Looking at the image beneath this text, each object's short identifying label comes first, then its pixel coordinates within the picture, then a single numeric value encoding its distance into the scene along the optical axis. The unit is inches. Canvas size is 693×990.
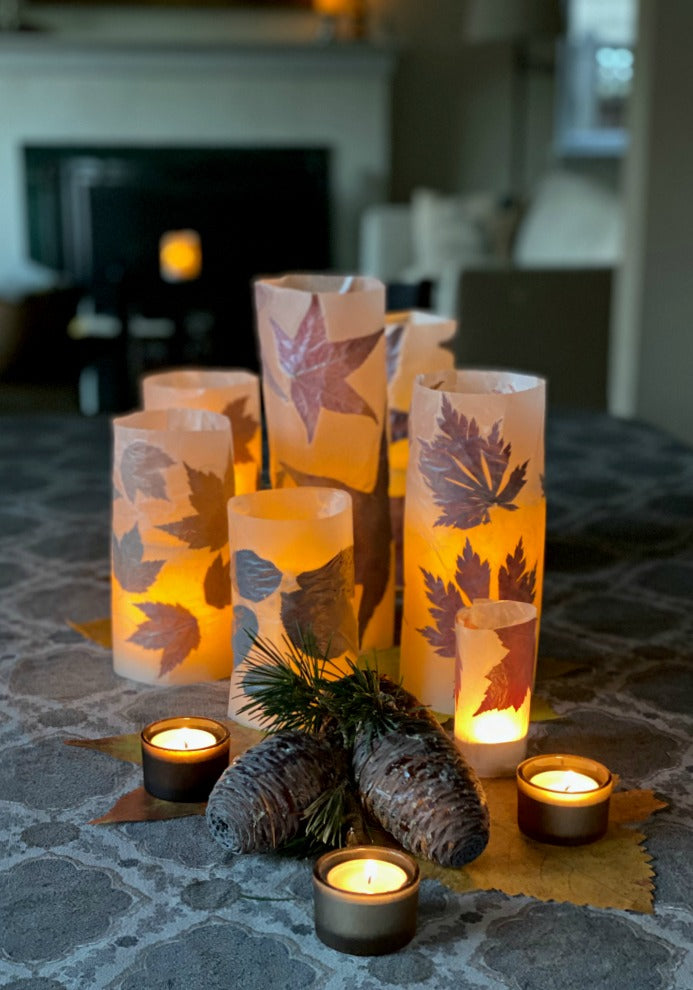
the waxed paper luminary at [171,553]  33.3
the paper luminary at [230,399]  38.8
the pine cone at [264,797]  23.9
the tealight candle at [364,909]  21.0
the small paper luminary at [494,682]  27.2
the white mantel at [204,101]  196.5
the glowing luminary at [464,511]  30.7
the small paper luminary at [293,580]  29.2
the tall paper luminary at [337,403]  33.8
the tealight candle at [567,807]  25.0
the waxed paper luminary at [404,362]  41.3
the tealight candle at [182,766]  26.7
